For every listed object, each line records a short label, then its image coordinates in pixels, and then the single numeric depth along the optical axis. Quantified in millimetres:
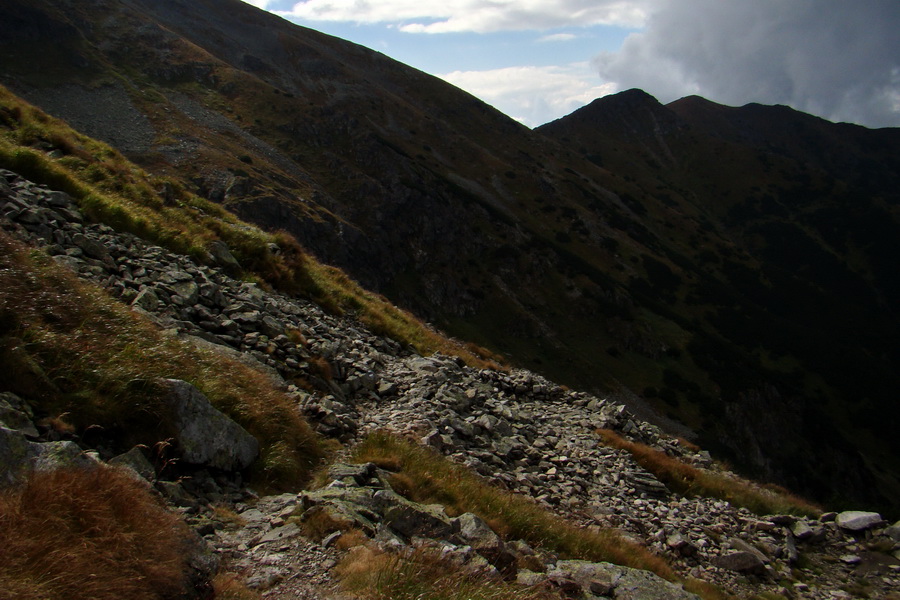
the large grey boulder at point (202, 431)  6031
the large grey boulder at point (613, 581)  6281
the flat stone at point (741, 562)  10000
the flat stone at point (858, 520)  12133
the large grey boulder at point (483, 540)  5816
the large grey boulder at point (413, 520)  5973
